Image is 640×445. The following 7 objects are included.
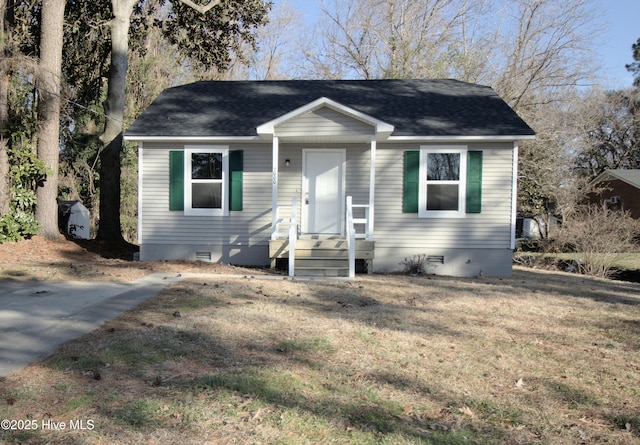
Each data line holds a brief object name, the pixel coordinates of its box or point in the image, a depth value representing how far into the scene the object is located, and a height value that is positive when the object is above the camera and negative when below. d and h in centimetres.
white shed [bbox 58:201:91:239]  1495 -36
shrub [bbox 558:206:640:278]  1277 -71
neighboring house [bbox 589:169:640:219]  2573 +134
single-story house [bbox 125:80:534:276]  1070 +55
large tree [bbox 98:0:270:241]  1372 +562
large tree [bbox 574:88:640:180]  3262 +570
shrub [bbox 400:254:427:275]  1084 -118
